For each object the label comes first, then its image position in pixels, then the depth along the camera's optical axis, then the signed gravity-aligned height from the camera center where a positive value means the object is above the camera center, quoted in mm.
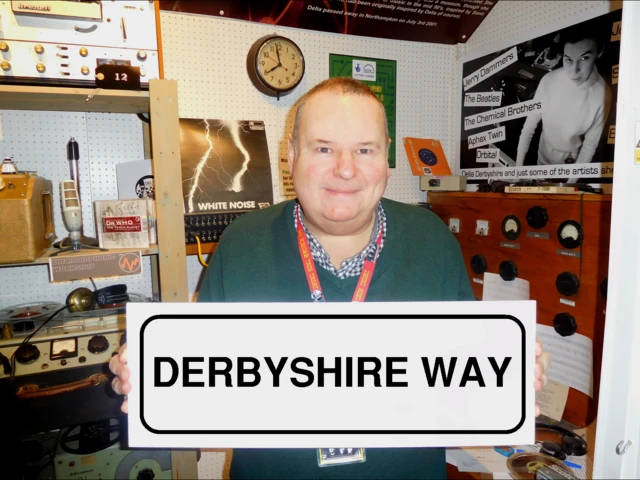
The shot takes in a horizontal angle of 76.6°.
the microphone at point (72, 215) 1498 -68
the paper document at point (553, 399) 1677 -877
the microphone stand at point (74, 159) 1719 +159
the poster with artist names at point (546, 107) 1676 +395
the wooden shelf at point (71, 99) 1338 +353
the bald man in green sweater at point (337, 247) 1099 -164
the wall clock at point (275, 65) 1986 +643
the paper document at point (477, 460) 1445 -987
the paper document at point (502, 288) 1798 -452
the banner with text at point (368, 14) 1947 +928
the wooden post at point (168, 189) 1412 +22
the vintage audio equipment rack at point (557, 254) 1510 -268
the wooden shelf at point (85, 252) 1365 -197
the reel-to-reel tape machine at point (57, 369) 1362 -593
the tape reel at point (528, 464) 1366 -952
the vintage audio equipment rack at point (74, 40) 1325 +537
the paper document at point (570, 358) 1580 -678
